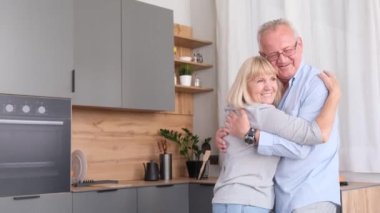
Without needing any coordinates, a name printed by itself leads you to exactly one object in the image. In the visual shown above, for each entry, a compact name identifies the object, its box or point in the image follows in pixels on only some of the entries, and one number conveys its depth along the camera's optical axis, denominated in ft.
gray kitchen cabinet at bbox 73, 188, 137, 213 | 9.11
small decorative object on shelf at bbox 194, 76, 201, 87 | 13.17
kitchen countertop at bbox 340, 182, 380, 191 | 8.23
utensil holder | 11.82
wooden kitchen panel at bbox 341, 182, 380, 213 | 7.84
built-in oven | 8.48
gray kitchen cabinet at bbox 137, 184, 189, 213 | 10.19
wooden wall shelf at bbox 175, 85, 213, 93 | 12.59
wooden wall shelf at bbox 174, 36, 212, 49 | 12.91
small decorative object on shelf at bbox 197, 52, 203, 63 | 13.24
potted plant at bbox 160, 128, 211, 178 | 12.20
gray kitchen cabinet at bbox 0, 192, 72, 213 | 8.22
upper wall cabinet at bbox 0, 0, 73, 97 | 8.60
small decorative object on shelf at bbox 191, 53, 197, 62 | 13.04
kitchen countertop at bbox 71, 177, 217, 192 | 9.43
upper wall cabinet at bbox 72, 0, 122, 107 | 9.82
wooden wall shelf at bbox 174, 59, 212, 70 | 12.60
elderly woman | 5.13
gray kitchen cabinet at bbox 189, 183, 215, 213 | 10.86
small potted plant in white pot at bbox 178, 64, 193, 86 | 12.73
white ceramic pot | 12.71
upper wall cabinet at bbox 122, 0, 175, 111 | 10.81
